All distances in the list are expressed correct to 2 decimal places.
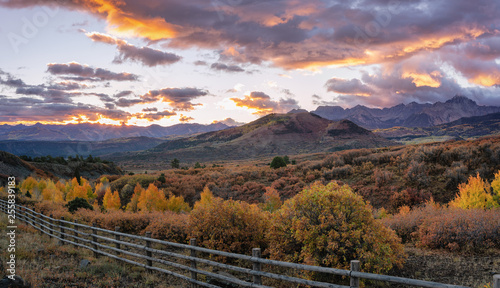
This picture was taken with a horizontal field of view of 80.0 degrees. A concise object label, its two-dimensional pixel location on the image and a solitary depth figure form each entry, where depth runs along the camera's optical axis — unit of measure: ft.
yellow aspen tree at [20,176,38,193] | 153.93
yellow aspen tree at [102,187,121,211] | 115.96
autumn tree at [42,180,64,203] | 132.16
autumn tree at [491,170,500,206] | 57.06
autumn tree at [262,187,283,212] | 76.48
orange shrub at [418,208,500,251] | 32.55
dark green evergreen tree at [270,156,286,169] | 153.89
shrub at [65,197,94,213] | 86.37
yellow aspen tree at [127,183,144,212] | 113.29
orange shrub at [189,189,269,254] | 35.99
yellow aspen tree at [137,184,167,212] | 101.81
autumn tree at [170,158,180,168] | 328.95
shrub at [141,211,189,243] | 46.63
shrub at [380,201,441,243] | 41.06
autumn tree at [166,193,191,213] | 103.24
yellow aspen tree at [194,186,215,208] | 100.22
